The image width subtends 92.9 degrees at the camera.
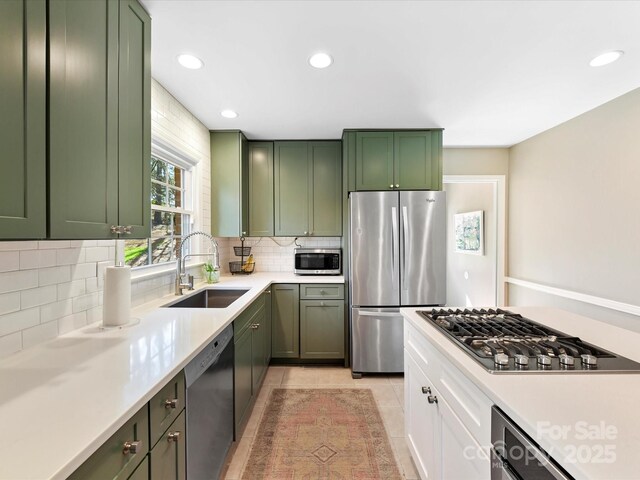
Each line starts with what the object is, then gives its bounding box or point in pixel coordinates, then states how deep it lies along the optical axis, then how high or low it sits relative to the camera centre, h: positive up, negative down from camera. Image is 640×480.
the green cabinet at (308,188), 3.50 +0.60
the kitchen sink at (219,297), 2.68 -0.51
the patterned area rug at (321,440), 1.80 -1.36
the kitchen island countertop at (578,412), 0.62 -0.43
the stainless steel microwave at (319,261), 3.49 -0.24
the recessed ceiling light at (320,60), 1.84 +1.12
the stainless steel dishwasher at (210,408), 1.29 -0.83
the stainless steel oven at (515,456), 0.69 -0.54
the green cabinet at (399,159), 3.19 +0.85
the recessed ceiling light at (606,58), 1.84 +1.13
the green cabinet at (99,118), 0.98 +0.47
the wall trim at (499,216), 3.84 +0.30
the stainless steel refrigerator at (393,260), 3.00 -0.20
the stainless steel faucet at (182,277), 2.35 -0.30
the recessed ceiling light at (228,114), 2.69 +1.14
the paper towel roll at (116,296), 1.51 -0.28
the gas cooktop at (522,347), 0.99 -0.41
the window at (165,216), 2.18 +0.20
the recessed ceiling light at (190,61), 1.85 +1.12
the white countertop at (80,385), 0.65 -0.44
